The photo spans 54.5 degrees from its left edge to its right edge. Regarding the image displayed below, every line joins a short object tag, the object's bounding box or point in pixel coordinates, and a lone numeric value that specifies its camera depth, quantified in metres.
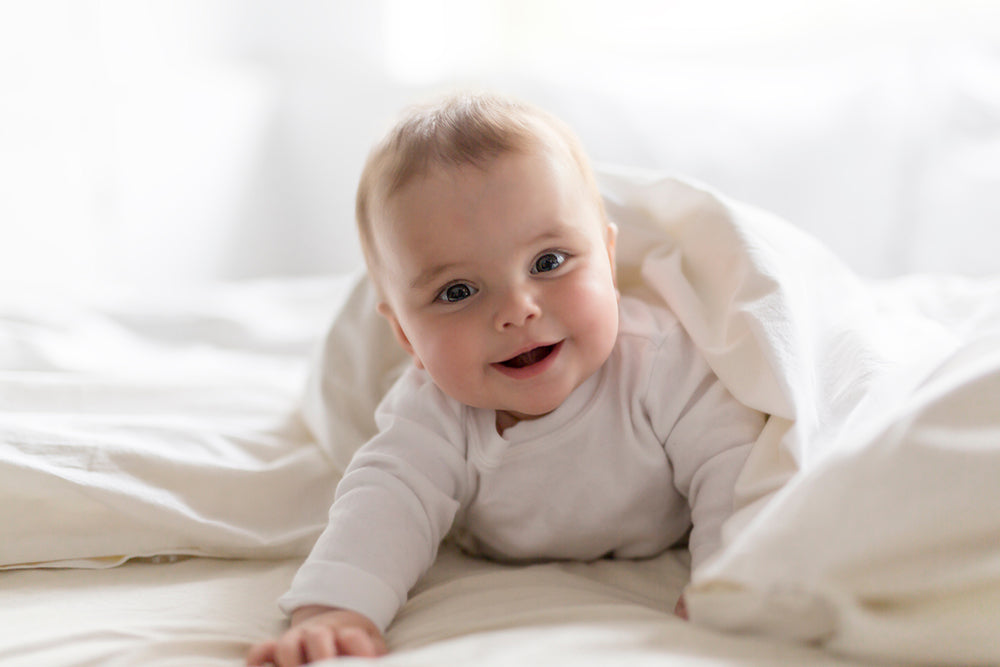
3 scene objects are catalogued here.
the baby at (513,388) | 0.83
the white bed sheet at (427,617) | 0.60
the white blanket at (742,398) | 0.58
